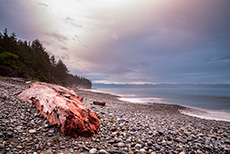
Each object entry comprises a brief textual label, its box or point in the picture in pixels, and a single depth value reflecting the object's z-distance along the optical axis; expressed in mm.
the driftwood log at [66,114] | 4230
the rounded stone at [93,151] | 3535
